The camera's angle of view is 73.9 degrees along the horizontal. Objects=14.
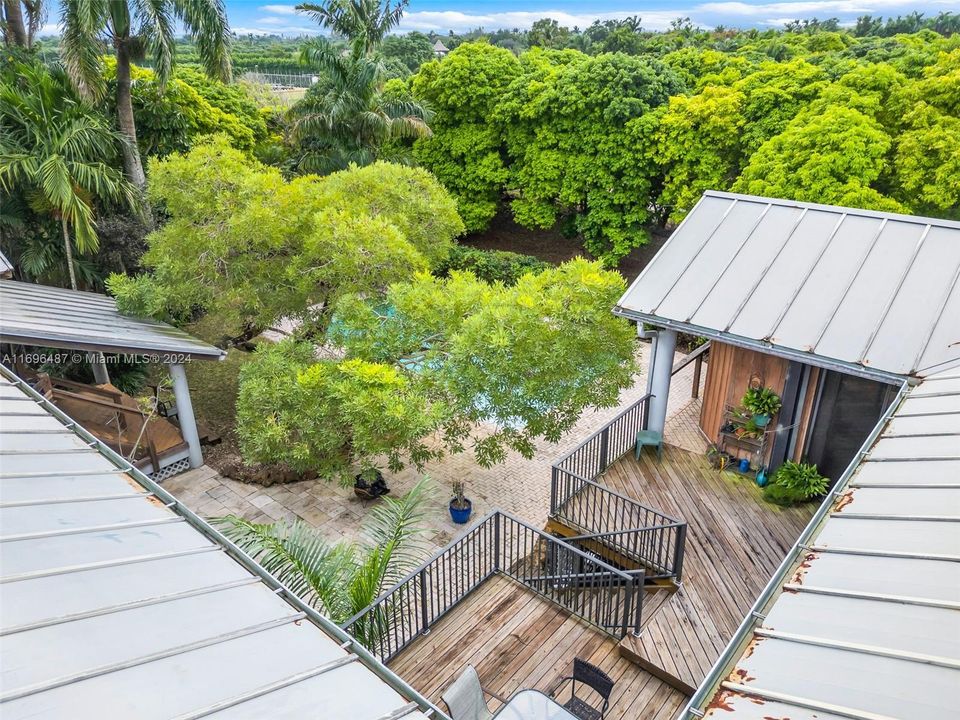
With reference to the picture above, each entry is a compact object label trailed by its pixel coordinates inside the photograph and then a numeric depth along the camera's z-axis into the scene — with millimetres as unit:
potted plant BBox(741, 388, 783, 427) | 9859
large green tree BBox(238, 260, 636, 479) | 9250
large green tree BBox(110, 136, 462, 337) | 11539
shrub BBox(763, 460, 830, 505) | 9539
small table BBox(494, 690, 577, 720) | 6133
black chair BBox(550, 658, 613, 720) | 6551
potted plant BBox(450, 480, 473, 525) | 12055
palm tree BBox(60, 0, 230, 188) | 14102
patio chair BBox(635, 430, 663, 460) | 10750
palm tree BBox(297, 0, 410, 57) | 20172
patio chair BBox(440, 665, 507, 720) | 6117
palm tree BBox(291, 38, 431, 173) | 19766
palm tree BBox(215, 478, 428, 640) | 6637
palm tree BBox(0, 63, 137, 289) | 13531
